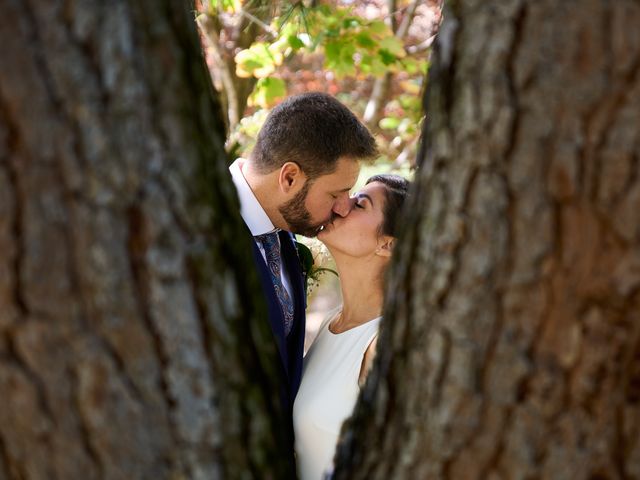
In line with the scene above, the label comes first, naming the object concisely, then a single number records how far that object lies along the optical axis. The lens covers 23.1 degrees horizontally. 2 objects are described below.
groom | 2.66
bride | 2.34
